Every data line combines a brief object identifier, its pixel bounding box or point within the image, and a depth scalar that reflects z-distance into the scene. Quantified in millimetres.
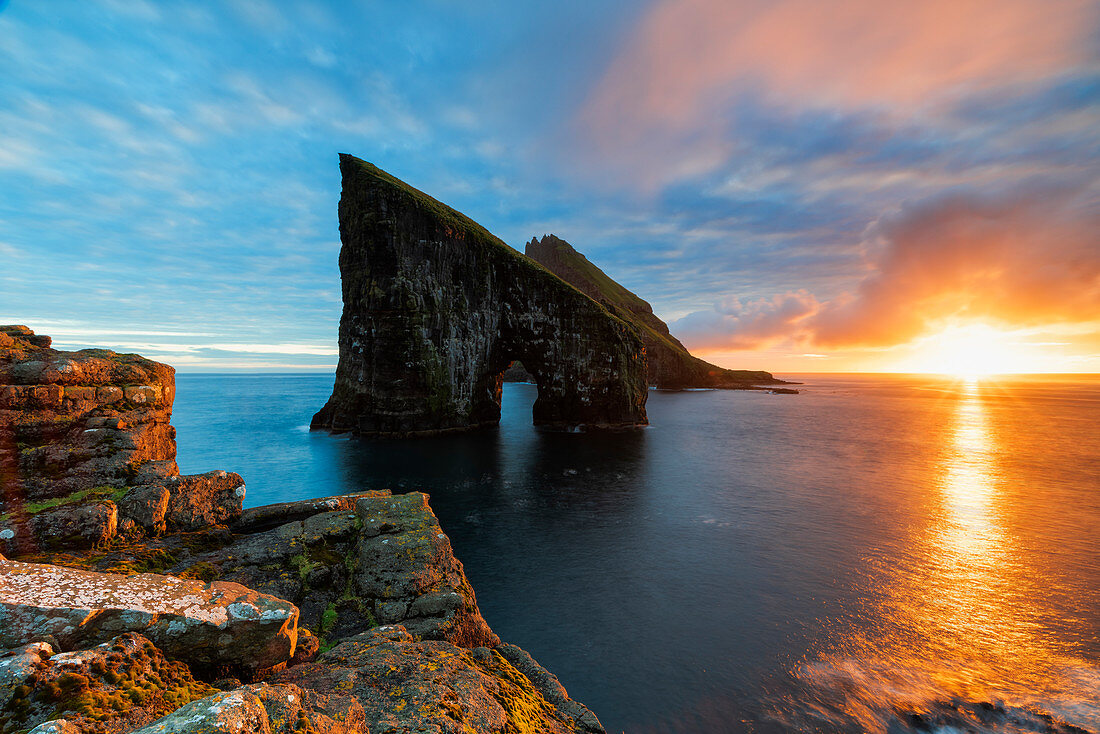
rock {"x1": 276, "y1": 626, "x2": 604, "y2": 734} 5613
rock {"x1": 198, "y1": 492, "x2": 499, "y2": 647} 9000
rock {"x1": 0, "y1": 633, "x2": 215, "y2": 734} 3846
